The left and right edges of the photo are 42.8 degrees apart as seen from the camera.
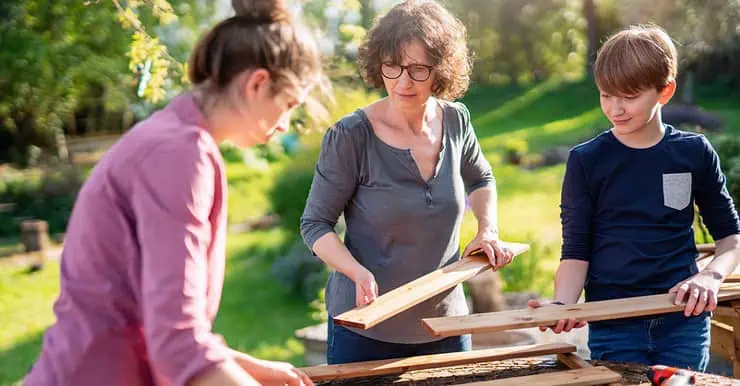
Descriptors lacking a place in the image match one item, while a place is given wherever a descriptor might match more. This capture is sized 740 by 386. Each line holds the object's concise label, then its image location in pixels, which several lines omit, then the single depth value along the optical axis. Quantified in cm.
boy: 277
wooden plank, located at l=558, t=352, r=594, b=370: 259
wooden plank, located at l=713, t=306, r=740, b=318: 305
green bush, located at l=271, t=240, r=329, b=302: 898
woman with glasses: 281
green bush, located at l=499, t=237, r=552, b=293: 747
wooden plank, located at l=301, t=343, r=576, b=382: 252
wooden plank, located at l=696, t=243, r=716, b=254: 355
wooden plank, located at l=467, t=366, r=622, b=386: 241
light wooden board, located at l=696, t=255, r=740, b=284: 299
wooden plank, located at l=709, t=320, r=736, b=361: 363
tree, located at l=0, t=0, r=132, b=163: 1240
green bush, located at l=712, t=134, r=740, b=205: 586
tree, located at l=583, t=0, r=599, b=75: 2195
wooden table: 254
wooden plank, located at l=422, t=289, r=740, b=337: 249
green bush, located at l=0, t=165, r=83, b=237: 1342
